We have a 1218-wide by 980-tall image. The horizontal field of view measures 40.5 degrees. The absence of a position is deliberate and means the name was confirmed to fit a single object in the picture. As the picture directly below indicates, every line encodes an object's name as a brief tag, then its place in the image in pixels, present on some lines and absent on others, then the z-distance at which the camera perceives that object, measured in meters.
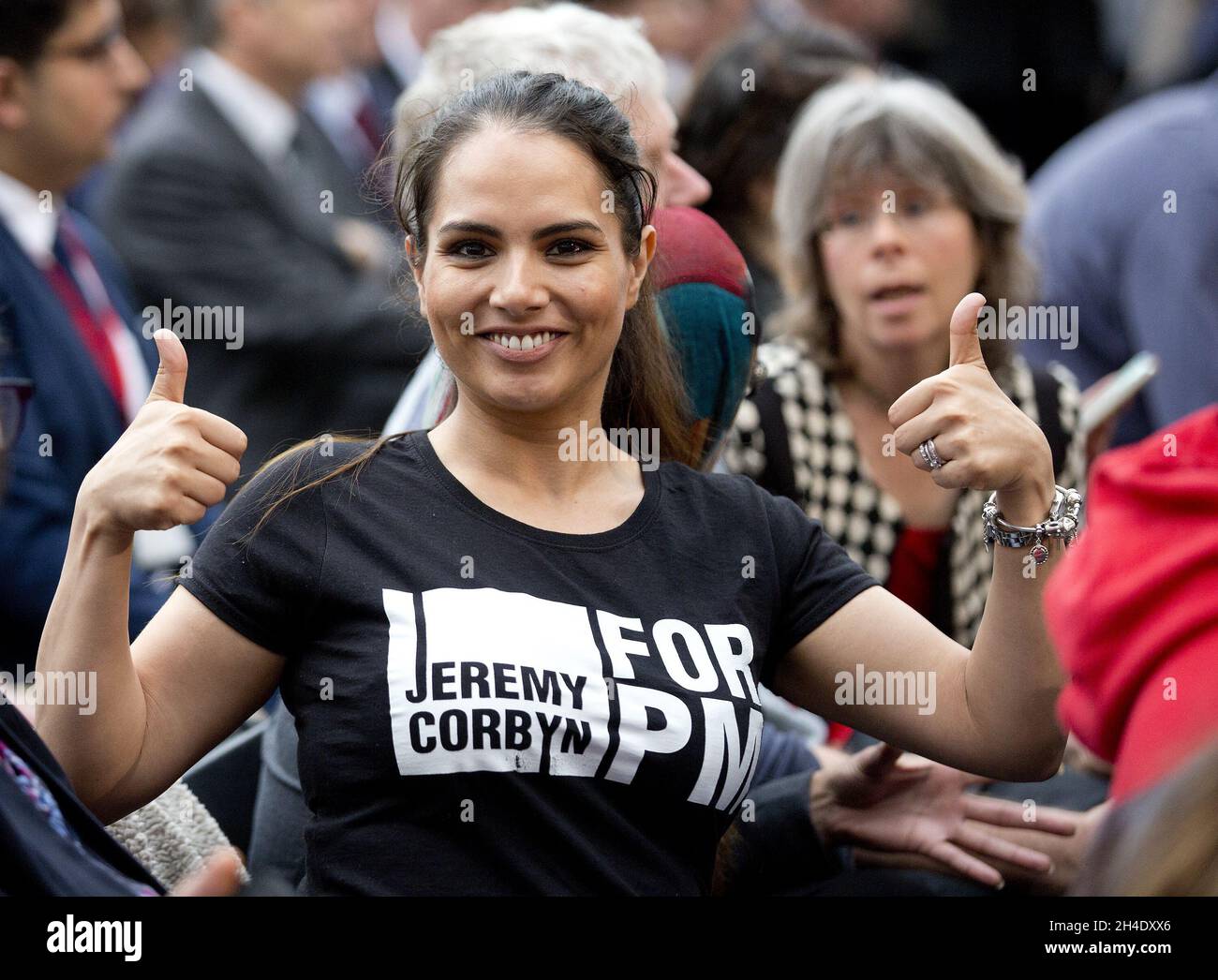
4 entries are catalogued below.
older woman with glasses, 2.95
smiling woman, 1.75
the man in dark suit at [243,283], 4.45
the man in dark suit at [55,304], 3.04
